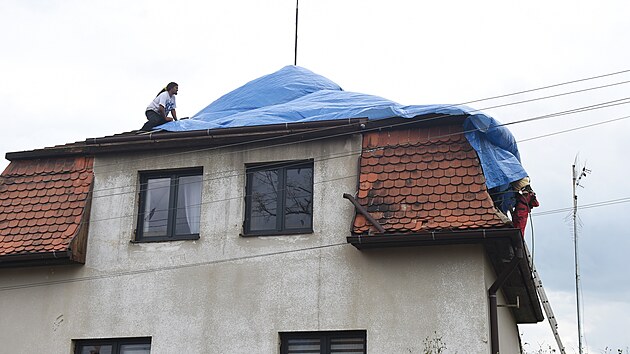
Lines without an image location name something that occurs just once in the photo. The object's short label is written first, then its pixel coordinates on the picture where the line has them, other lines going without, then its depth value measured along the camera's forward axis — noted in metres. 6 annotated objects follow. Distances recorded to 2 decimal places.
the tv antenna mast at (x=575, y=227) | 22.50
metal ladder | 16.50
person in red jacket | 15.04
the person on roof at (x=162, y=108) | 17.81
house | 13.89
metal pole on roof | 19.85
